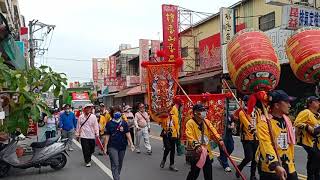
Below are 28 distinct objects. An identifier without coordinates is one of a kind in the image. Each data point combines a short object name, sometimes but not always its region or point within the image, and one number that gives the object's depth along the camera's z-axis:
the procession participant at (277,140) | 2.90
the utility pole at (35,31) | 20.69
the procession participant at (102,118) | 8.94
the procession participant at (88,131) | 7.35
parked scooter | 6.21
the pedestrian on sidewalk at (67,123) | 9.53
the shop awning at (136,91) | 24.22
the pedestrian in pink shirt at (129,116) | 9.12
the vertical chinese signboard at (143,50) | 22.00
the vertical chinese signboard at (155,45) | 20.96
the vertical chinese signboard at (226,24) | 13.52
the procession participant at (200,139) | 4.09
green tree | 2.69
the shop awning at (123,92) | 27.49
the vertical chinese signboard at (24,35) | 15.13
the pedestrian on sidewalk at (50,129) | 10.39
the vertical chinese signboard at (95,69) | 37.96
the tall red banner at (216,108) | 6.23
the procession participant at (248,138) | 5.33
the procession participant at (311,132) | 4.16
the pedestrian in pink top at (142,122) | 8.89
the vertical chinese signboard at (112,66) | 32.54
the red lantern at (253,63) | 4.37
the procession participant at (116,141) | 5.06
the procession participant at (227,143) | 6.21
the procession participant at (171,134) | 6.66
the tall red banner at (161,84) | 7.24
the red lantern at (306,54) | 5.28
